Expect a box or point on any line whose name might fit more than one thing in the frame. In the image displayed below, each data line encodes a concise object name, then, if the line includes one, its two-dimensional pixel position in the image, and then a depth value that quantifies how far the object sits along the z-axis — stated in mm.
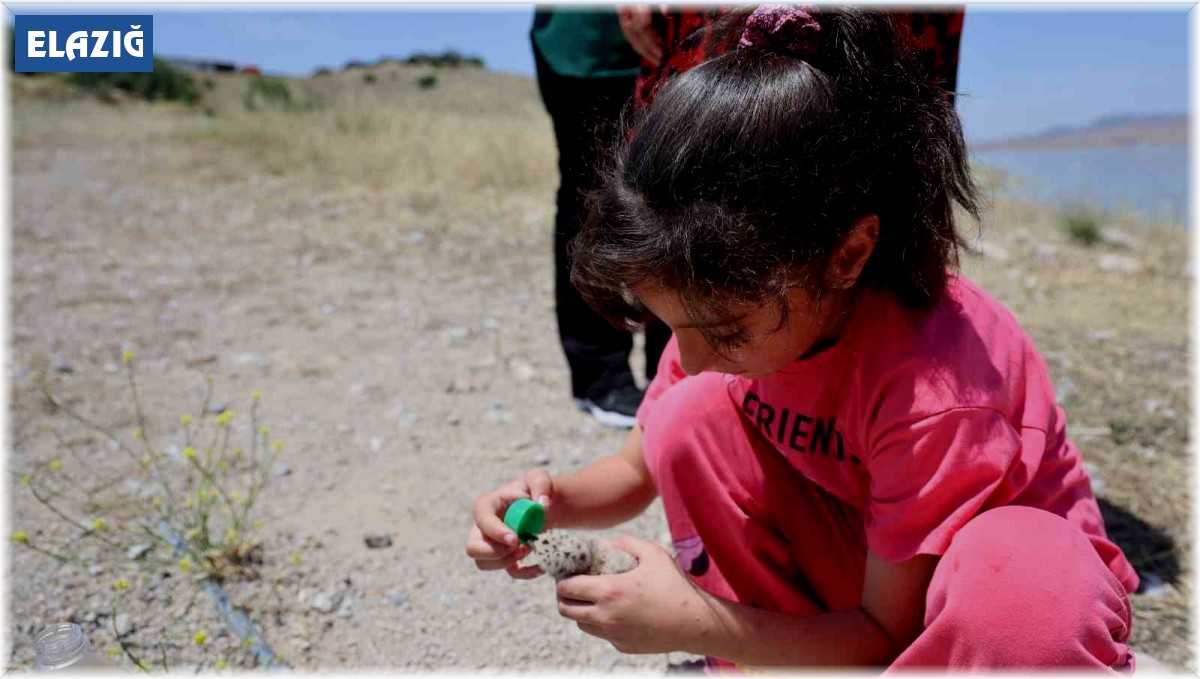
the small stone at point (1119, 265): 4078
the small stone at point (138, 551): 1721
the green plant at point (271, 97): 11336
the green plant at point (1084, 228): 4855
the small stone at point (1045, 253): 4289
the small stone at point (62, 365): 2764
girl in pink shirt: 974
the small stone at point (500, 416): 2451
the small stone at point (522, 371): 2789
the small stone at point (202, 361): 2874
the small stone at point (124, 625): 1529
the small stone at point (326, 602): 1638
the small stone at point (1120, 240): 4797
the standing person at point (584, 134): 2170
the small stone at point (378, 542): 1833
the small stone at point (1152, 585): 1647
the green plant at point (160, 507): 1662
